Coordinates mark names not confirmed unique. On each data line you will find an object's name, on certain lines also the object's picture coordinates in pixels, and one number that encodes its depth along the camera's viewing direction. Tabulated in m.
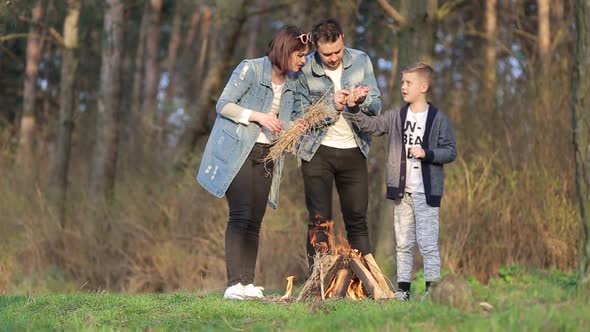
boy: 9.00
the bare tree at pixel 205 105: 18.95
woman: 8.99
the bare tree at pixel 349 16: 18.62
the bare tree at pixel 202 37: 30.46
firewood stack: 9.05
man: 9.05
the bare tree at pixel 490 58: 16.25
